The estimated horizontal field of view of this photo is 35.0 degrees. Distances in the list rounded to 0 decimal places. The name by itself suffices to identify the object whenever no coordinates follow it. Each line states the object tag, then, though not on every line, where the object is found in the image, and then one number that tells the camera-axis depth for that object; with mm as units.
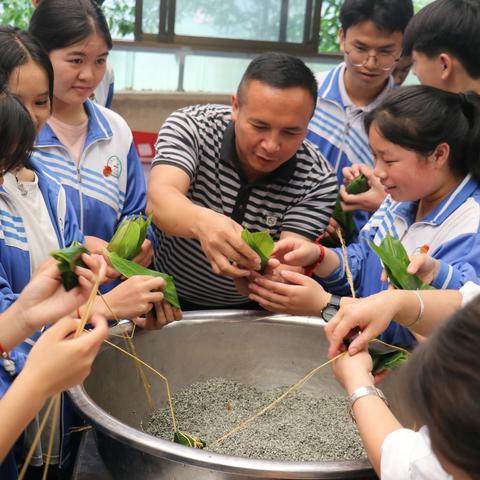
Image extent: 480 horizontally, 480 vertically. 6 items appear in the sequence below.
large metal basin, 1741
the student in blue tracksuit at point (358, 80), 2633
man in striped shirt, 1957
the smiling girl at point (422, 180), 1776
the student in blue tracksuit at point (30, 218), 1582
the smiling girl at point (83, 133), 2152
